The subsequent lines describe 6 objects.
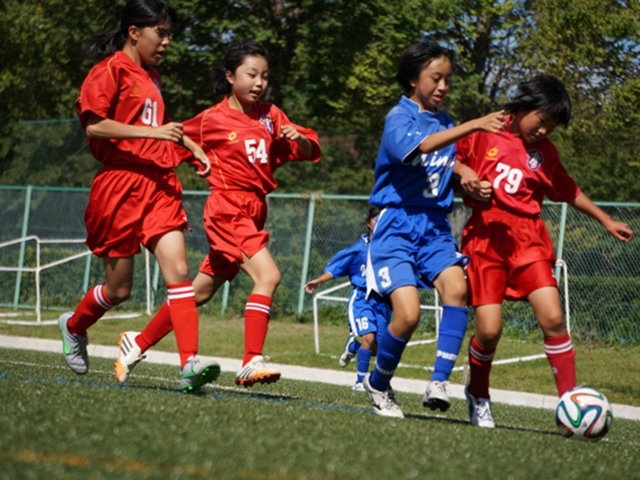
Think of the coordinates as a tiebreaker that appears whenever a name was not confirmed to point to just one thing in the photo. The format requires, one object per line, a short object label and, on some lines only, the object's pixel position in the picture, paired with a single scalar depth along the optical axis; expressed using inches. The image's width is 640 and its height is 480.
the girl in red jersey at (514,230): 525.3
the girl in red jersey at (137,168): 549.3
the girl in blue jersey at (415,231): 513.3
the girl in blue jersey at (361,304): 876.0
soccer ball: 482.0
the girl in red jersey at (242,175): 580.7
